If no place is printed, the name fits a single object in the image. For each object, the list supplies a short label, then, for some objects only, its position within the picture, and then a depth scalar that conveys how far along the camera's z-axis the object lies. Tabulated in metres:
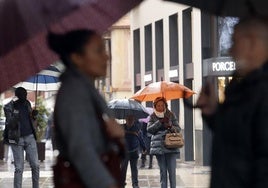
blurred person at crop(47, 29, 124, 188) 4.91
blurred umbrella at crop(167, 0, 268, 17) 6.53
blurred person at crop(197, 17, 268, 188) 4.70
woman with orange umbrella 16.02
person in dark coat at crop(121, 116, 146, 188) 17.47
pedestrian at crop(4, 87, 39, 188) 14.92
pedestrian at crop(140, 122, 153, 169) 23.36
